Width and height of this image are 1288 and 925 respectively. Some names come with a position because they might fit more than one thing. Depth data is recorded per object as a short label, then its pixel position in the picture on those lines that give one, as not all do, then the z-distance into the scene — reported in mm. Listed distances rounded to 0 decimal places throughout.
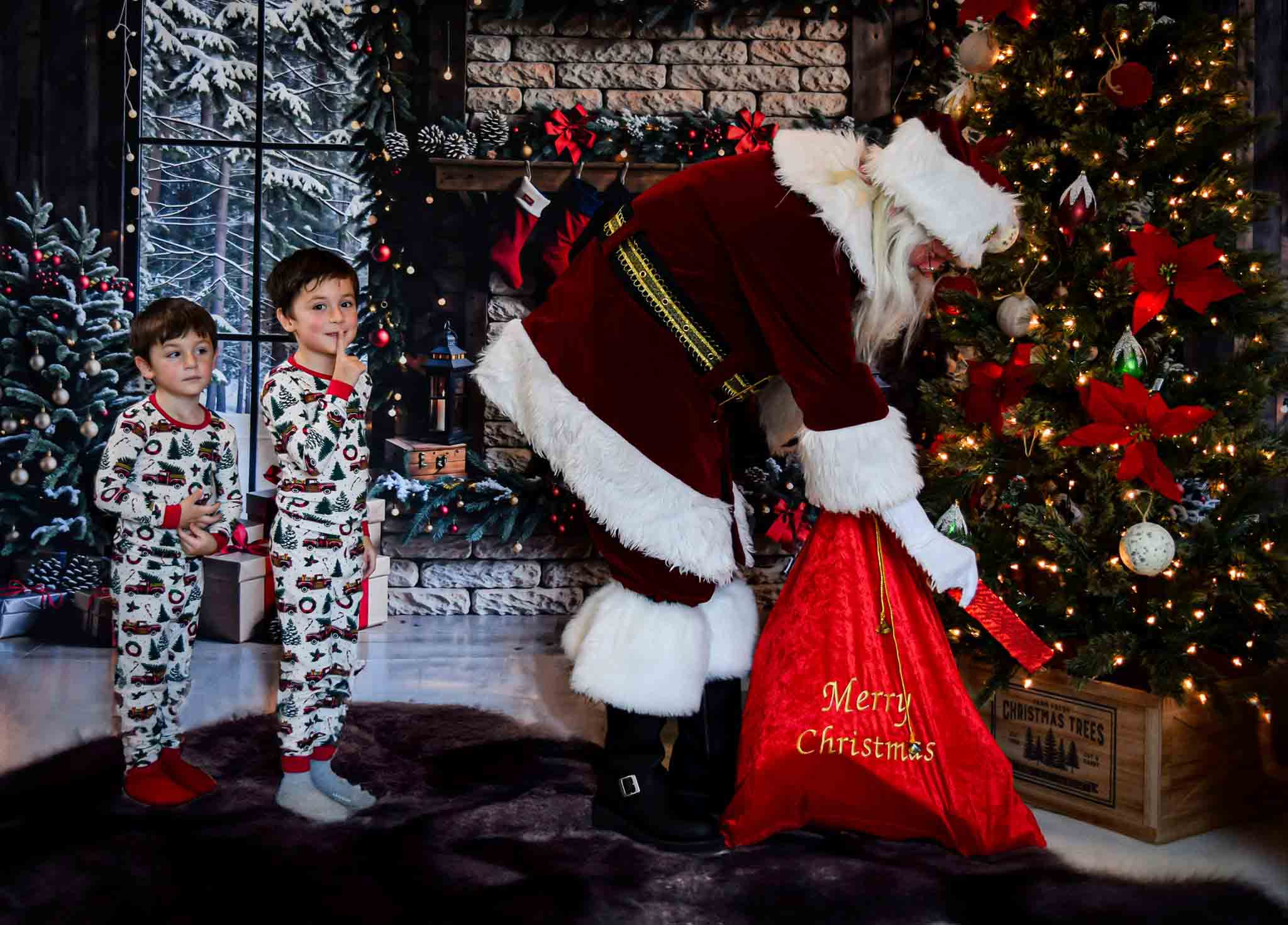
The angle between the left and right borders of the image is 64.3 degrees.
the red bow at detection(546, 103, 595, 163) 3977
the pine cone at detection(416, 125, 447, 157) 4004
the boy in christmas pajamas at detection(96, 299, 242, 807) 2189
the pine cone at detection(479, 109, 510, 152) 3977
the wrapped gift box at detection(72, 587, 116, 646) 3588
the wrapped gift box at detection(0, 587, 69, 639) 3641
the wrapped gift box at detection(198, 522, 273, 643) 3574
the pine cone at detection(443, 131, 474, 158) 3988
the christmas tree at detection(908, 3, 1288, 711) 2131
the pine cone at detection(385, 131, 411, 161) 4043
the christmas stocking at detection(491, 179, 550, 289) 3982
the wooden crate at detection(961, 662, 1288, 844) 2090
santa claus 1840
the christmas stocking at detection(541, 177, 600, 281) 4008
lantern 4090
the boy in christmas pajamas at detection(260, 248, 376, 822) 2113
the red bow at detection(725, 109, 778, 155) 4039
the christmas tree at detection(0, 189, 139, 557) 3672
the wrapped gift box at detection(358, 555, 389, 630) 3854
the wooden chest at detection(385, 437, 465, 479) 4070
